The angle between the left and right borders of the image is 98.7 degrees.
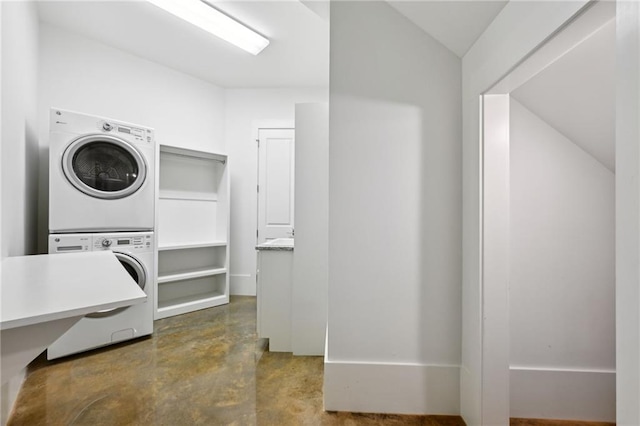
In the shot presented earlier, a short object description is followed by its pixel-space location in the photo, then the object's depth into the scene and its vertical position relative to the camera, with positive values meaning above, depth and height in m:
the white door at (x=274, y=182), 3.54 +0.42
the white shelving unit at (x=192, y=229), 3.13 -0.18
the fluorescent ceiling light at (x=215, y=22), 2.17 +1.65
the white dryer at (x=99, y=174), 2.06 +0.32
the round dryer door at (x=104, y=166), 2.12 +0.39
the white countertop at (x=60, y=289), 0.60 -0.21
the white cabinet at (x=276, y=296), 2.15 -0.64
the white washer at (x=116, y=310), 2.04 -0.79
